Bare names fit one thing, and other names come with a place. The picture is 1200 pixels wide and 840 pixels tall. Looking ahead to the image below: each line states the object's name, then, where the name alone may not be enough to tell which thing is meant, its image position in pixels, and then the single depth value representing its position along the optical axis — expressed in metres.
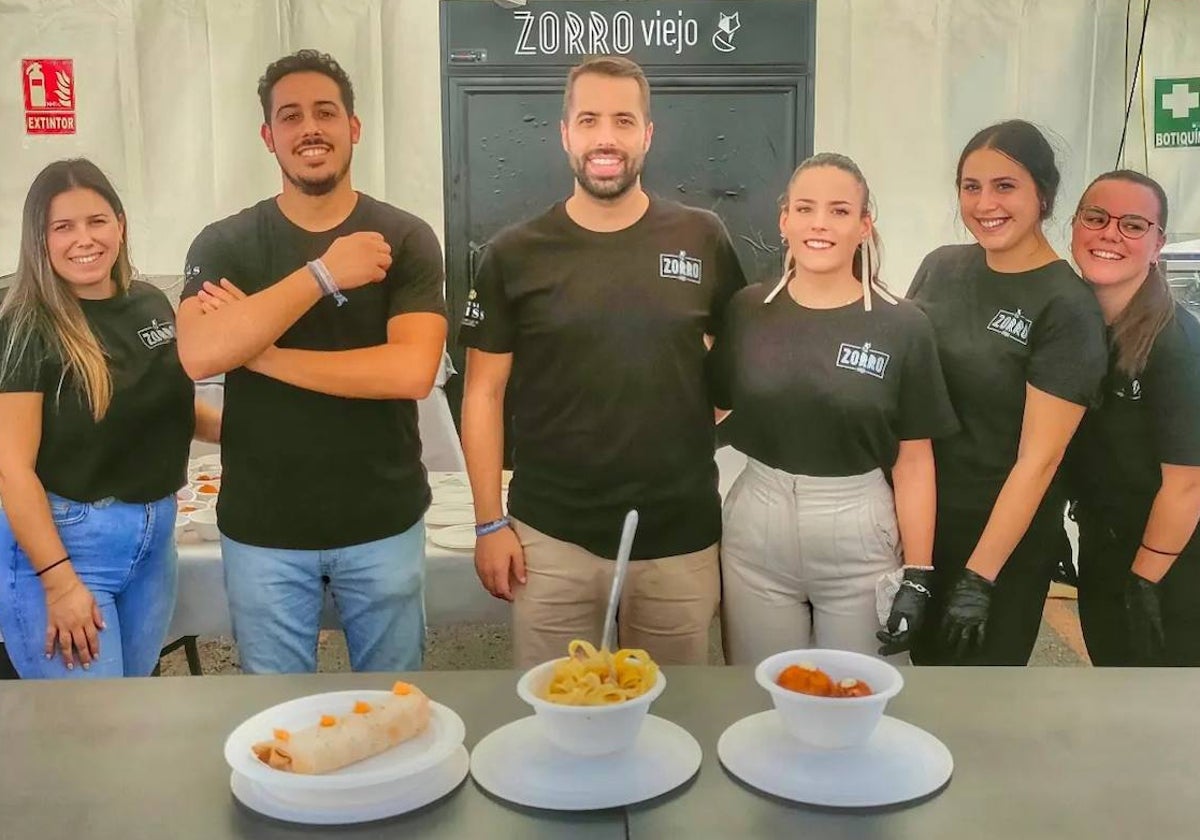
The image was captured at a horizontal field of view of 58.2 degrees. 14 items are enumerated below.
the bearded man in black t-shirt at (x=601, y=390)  1.71
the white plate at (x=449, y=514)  1.82
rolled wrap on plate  0.99
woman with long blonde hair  1.68
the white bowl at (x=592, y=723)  1.00
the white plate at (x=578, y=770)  0.99
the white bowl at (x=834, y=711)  1.00
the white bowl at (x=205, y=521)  1.79
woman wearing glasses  1.71
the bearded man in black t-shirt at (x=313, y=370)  1.70
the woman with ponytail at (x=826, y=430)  1.68
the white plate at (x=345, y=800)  0.96
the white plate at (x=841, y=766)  0.99
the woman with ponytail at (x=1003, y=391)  1.69
